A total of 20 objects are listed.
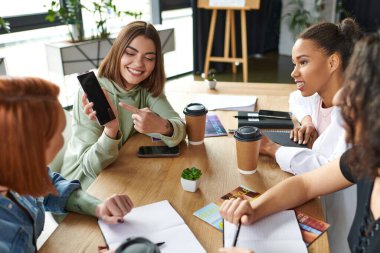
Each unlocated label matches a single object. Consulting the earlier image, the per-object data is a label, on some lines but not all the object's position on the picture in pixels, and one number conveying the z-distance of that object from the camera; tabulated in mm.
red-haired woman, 710
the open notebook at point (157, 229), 885
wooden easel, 3920
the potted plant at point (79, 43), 3004
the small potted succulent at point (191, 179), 1085
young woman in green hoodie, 1293
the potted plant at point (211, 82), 2041
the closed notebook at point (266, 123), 1572
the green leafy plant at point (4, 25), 2615
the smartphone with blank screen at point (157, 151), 1327
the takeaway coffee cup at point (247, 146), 1161
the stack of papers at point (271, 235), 878
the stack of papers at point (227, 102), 1760
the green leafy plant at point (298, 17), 5312
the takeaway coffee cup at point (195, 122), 1392
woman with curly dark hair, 739
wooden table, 911
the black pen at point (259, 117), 1630
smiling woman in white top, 1232
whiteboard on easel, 3941
